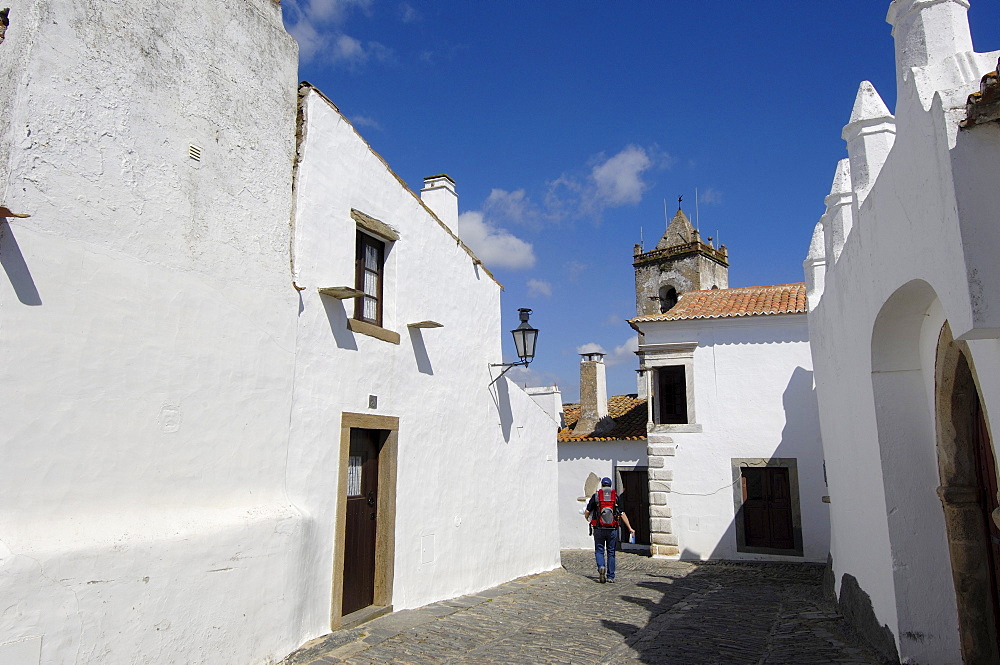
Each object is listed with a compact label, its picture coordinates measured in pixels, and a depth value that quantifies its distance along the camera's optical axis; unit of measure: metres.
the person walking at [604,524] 10.98
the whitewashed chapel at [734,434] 14.83
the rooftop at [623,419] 18.19
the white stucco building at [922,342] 3.47
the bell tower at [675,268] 31.05
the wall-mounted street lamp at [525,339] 9.93
